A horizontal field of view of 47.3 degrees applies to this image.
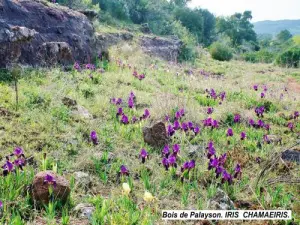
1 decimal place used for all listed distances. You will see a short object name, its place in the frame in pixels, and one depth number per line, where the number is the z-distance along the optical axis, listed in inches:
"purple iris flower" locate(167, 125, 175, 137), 166.7
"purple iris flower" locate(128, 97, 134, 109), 207.6
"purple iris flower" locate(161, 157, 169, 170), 138.9
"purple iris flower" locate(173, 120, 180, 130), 173.0
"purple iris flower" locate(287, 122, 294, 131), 216.4
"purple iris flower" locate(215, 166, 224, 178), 135.8
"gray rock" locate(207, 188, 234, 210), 117.5
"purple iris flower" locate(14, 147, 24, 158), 129.2
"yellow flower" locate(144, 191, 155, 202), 119.0
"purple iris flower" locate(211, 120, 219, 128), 185.0
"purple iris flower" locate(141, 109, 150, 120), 191.9
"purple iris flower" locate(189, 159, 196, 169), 134.7
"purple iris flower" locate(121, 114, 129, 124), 182.2
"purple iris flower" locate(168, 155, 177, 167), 138.0
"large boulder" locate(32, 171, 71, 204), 111.0
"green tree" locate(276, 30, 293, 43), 2556.8
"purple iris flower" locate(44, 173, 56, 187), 110.8
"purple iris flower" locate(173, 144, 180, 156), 143.3
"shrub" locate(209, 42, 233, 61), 914.1
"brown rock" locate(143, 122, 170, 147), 168.2
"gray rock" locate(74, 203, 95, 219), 110.3
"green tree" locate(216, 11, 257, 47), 1907.0
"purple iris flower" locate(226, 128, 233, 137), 173.4
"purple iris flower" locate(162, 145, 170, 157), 143.4
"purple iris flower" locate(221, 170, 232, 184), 133.3
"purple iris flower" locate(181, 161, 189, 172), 136.1
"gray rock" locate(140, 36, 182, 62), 666.6
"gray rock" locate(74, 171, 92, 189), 128.6
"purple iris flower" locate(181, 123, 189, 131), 173.2
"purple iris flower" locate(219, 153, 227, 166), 141.3
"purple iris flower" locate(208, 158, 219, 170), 137.3
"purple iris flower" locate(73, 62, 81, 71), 293.1
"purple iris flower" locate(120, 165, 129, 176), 131.7
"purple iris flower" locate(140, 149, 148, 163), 142.9
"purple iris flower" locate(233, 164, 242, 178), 138.3
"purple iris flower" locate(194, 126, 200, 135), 173.1
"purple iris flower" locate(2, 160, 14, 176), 119.3
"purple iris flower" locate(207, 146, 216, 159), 144.7
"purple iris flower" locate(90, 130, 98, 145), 157.8
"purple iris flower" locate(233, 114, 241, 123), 212.4
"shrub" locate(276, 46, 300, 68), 864.0
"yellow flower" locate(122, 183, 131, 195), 122.3
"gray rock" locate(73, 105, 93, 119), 196.0
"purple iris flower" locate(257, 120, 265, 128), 201.3
